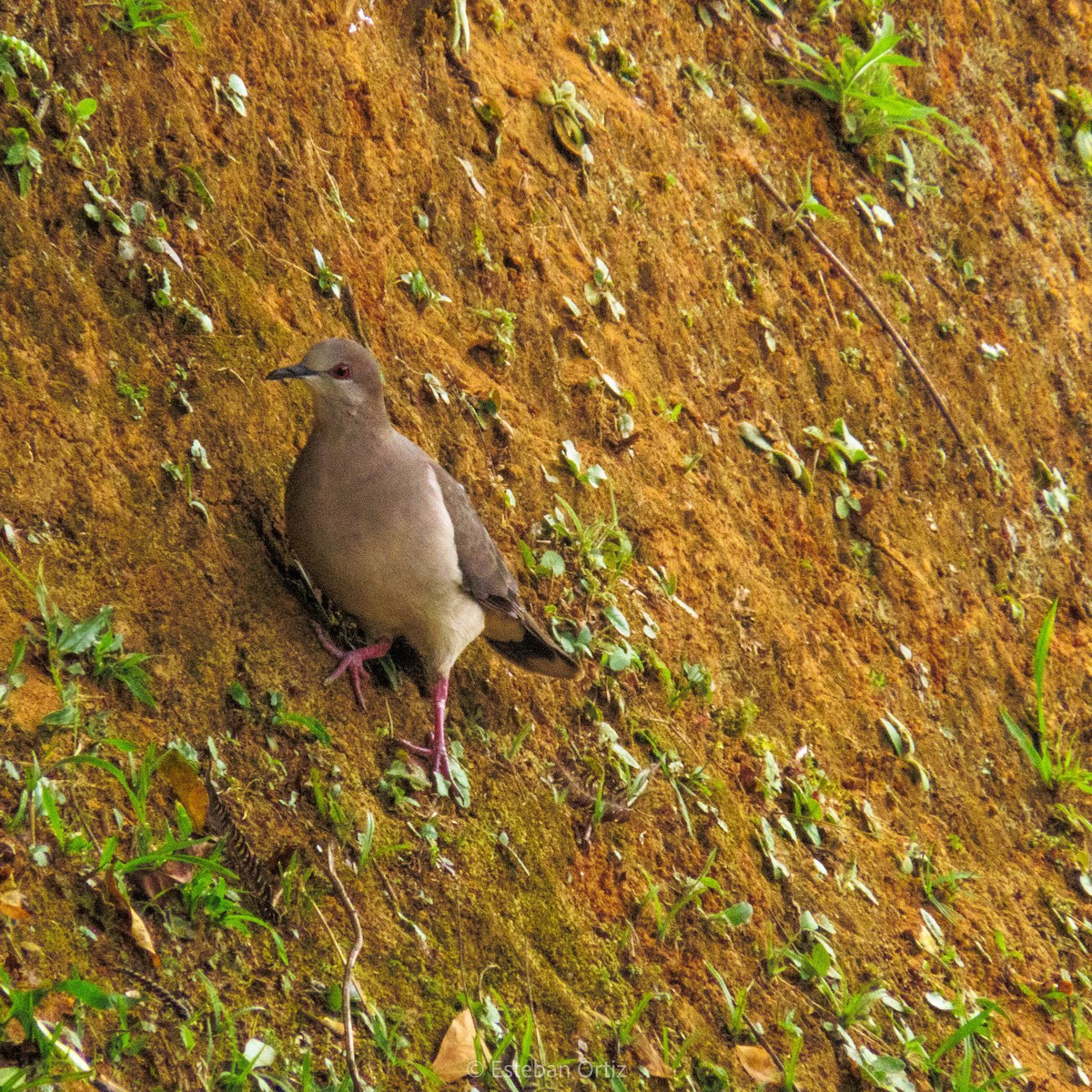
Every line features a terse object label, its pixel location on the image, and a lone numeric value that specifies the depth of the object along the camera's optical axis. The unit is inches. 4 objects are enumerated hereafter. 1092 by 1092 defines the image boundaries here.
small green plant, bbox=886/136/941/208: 689.0
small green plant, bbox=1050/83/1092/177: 806.5
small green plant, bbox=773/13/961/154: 647.8
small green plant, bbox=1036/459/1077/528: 656.4
